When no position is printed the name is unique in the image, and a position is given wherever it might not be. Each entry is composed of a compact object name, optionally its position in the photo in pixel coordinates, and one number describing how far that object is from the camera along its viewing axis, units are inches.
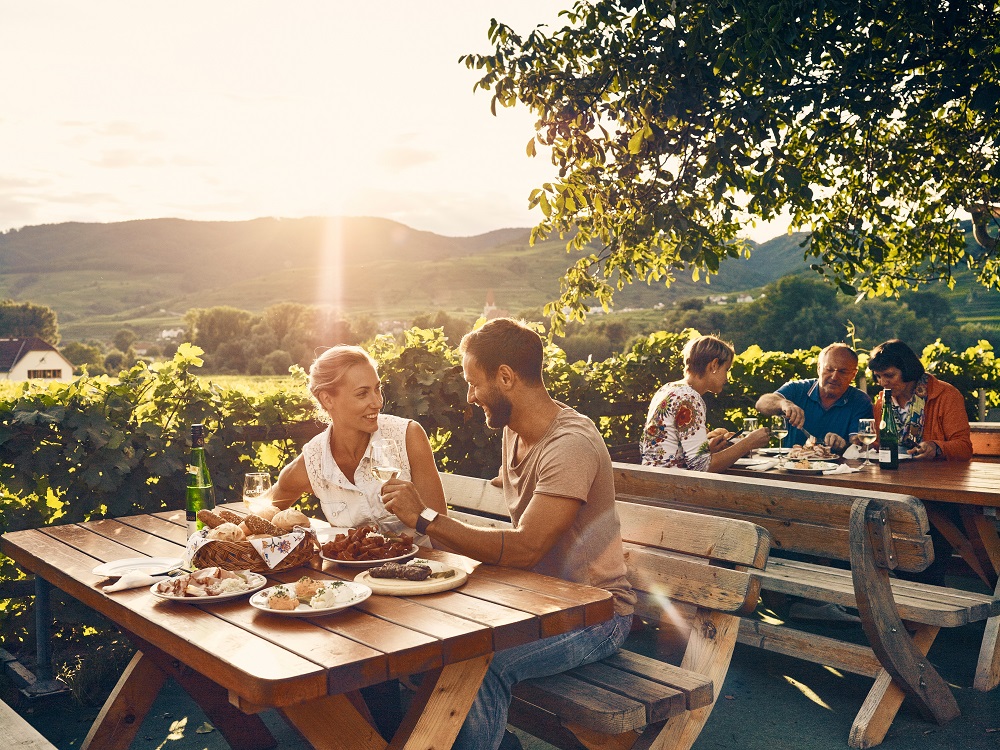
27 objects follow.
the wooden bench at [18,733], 91.6
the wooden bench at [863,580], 125.2
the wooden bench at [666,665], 96.0
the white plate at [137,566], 104.7
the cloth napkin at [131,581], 97.7
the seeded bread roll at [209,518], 110.3
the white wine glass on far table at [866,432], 208.4
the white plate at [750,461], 211.3
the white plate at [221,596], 89.9
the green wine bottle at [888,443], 197.3
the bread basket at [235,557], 101.2
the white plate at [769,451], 228.2
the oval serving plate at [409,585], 91.9
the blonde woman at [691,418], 183.6
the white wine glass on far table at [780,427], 224.2
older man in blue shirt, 222.4
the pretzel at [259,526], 106.1
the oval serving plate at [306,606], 84.0
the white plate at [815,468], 191.9
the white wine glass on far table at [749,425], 214.7
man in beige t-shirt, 102.1
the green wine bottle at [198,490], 121.7
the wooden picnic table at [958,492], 169.0
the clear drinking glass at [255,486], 113.7
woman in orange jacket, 210.5
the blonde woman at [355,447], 134.0
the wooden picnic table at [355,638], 71.4
